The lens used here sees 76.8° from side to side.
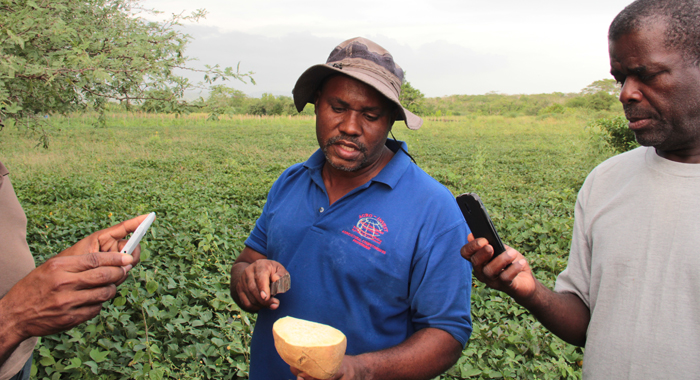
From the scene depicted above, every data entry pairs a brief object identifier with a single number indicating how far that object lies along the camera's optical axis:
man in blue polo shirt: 1.46
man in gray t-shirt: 1.17
